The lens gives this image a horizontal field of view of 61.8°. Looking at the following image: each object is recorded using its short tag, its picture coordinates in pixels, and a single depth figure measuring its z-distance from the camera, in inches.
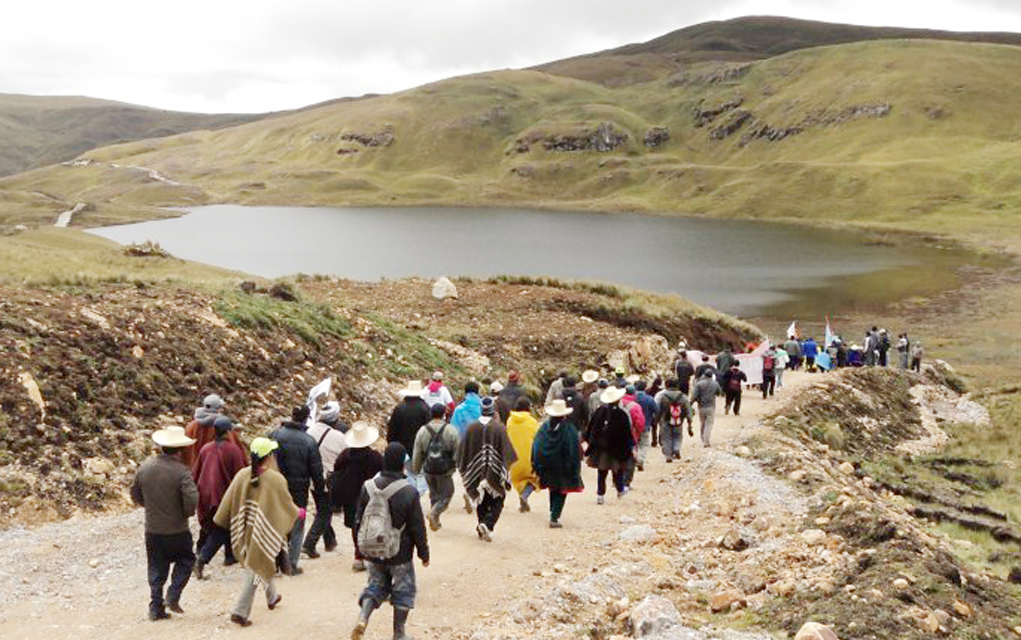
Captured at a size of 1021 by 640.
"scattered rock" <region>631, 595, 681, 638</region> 369.4
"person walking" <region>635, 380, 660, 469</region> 703.1
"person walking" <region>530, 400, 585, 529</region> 527.5
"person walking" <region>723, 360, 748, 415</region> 943.7
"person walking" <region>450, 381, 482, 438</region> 566.3
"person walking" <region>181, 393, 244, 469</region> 449.4
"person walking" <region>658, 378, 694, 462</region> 739.4
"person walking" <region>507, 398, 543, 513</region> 545.3
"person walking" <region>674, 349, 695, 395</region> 868.6
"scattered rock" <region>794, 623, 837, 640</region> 343.0
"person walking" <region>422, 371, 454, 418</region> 574.3
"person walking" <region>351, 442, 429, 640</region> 342.6
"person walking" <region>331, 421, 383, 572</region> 427.2
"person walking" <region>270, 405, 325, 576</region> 421.1
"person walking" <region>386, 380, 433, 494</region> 530.9
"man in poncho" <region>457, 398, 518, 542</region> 500.7
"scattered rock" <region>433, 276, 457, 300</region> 1331.2
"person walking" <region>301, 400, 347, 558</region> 460.8
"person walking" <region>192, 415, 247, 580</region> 408.5
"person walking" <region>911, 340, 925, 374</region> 1453.0
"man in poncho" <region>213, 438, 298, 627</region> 365.1
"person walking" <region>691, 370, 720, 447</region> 792.3
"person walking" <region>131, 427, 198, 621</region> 368.5
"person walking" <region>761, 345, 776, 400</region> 1098.7
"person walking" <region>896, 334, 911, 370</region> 1473.9
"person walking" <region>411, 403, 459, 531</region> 486.3
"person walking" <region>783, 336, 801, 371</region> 1407.5
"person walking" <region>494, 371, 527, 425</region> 613.3
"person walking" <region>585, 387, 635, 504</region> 589.0
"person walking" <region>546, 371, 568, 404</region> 682.3
